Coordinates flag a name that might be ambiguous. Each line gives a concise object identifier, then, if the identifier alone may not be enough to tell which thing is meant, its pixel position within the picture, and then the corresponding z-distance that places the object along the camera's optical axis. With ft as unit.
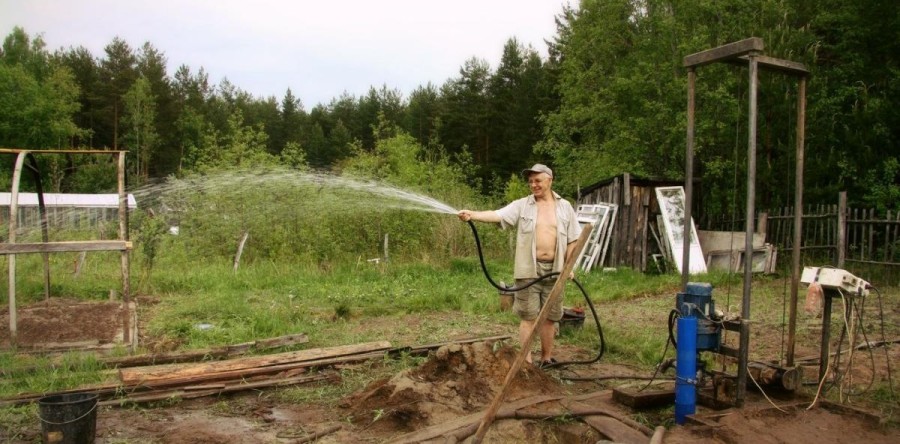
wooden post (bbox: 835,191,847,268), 38.81
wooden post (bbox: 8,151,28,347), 21.97
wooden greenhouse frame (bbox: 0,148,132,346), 21.38
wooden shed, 48.06
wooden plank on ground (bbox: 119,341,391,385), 18.22
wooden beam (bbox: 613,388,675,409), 16.08
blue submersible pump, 14.64
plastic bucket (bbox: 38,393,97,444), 13.70
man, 19.72
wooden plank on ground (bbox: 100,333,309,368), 20.35
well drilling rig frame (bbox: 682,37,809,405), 14.92
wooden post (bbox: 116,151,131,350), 22.17
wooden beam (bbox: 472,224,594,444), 12.05
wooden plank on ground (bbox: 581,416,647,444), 13.66
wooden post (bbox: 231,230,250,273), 41.78
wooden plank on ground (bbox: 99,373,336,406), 17.33
